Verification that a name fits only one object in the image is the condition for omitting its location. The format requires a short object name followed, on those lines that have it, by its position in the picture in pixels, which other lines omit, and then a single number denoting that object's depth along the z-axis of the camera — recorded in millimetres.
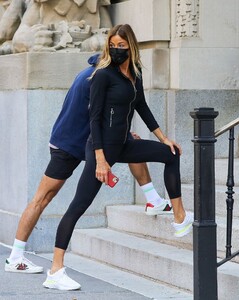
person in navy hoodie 12060
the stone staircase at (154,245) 11254
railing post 9690
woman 11260
